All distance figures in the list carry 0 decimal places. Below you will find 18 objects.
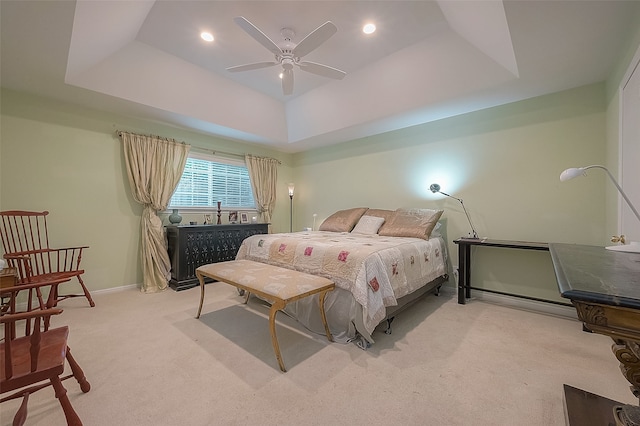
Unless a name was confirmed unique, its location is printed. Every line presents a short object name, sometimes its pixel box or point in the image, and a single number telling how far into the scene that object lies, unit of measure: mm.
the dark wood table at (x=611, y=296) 718
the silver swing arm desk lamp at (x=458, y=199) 3325
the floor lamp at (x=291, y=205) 5422
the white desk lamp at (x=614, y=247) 1456
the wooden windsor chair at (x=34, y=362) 1021
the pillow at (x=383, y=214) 3727
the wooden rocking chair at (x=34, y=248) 2445
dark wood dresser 3666
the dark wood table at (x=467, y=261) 2854
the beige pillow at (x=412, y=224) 3229
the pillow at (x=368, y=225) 3715
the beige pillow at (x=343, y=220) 4009
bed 2090
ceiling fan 1982
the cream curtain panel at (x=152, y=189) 3525
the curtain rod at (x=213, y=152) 4227
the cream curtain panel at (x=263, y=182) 4992
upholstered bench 1806
